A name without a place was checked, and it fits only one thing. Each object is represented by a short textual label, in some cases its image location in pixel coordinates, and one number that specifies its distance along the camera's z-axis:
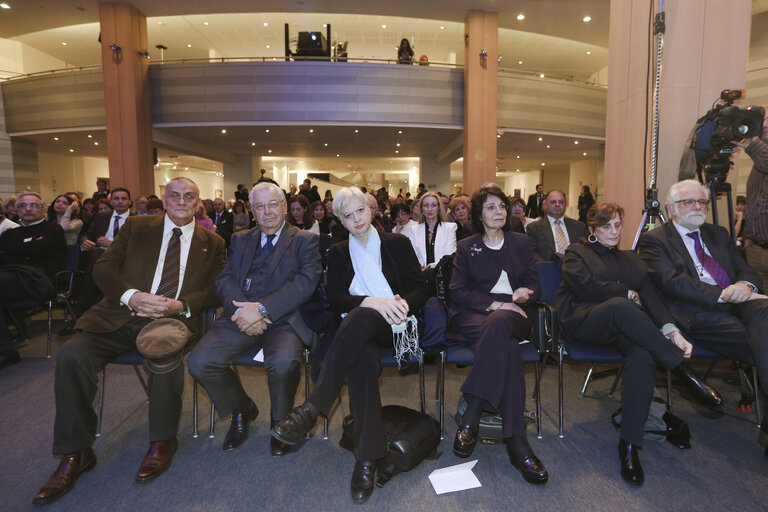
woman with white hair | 1.97
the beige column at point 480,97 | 11.27
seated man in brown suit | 2.00
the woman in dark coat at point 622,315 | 2.07
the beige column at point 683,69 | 3.29
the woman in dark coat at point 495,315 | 2.09
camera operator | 2.77
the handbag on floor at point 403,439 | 2.06
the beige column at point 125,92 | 10.84
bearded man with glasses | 2.28
